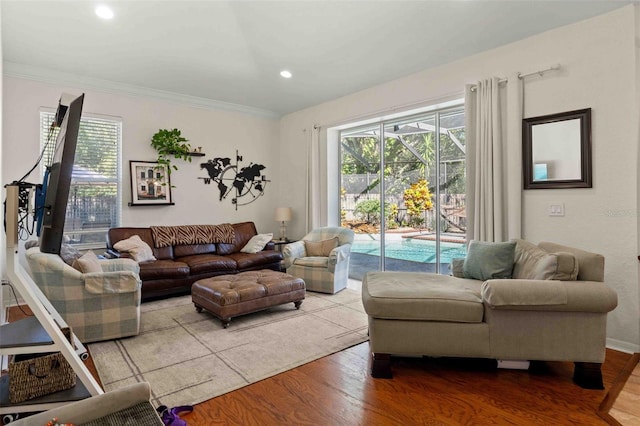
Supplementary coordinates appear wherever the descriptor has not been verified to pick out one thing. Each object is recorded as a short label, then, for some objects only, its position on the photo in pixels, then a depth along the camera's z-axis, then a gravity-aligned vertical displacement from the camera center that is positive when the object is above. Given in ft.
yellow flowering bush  15.19 +0.48
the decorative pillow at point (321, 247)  16.39 -1.70
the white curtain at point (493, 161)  11.32 +1.59
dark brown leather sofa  13.70 -2.14
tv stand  5.15 -1.91
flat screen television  4.67 +0.38
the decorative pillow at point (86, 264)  10.07 -1.50
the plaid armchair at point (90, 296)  9.53 -2.33
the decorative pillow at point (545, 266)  7.88 -1.36
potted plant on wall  16.60 +3.18
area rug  7.70 -3.65
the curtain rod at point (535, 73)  10.53 +4.24
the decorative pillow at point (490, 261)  9.73 -1.47
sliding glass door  14.26 +0.82
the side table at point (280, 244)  18.33 -1.80
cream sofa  7.42 -2.41
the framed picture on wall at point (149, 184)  16.21 +1.35
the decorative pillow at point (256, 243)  17.37 -1.60
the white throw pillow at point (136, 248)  14.19 -1.47
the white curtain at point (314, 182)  18.86 +1.55
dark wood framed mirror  10.07 +1.76
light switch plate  10.57 -0.02
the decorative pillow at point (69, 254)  10.77 -1.32
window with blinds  15.03 +1.26
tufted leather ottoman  10.82 -2.66
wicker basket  5.50 -2.63
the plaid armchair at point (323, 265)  14.83 -2.36
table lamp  19.45 -0.17
